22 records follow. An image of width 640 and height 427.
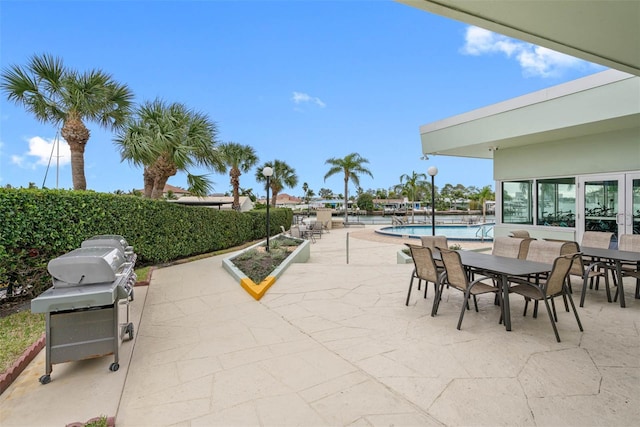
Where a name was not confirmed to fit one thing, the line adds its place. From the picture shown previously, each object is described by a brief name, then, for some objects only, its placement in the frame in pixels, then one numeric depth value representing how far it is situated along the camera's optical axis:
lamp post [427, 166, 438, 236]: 9.45
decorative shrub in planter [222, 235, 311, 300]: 5.80
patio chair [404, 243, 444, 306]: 4.17
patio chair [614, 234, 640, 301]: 5.34
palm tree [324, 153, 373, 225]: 25.61
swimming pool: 18.20
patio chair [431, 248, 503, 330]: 3.74
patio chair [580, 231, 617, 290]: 5.70
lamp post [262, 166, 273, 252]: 9.82
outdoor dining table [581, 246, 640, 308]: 4.44
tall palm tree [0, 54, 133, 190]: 6.90
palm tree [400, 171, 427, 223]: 29.78
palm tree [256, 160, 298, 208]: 24.95
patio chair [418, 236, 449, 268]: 5.80
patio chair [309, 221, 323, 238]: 16.62
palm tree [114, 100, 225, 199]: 8.34
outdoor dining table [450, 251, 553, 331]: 3.59
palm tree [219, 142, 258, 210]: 19.42
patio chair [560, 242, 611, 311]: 4.50
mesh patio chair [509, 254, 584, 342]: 3.42
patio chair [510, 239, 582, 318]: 4.53
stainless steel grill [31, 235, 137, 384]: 2.63
